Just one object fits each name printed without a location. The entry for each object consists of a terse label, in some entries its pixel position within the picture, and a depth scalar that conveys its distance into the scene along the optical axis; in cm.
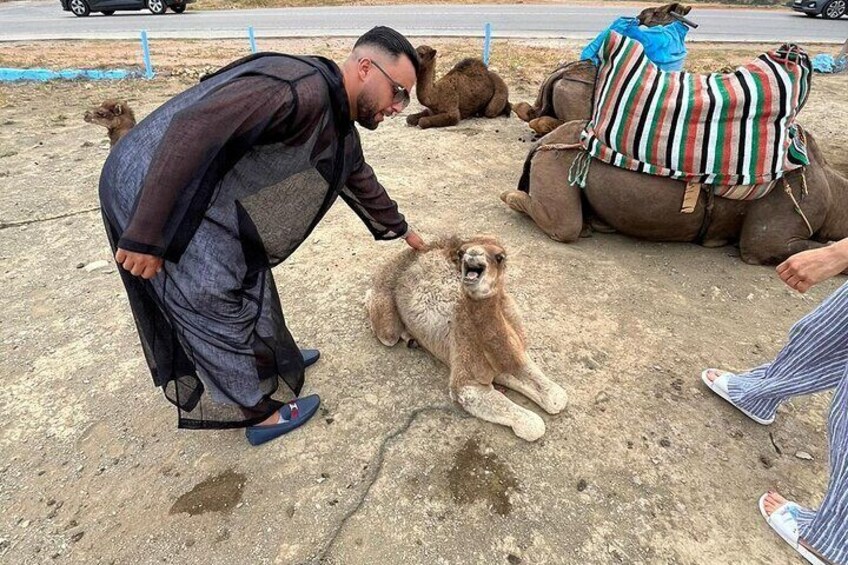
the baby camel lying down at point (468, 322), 273
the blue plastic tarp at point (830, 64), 1091
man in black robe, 192
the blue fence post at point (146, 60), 1063
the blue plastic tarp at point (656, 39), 592
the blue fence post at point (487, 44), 1105
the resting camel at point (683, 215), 427
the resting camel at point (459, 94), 796
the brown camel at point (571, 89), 663
